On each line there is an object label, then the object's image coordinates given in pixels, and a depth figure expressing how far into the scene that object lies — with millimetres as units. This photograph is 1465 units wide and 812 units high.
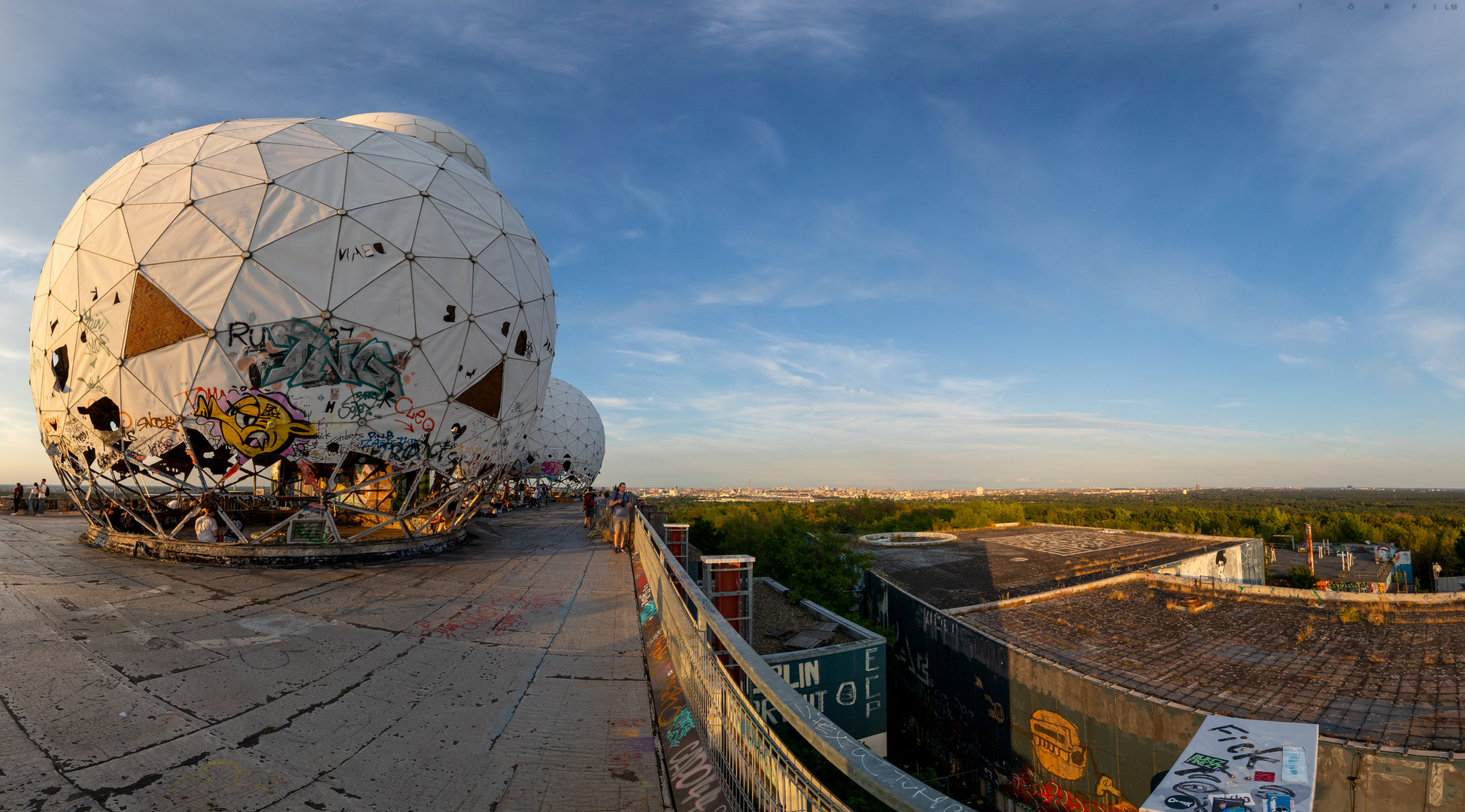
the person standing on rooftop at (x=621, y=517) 15945
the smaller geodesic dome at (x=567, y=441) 46250
